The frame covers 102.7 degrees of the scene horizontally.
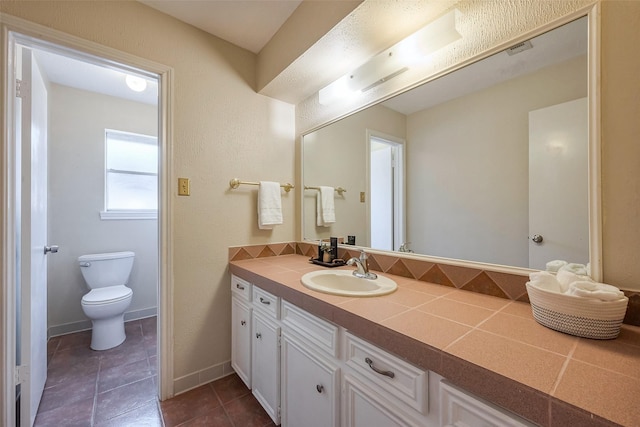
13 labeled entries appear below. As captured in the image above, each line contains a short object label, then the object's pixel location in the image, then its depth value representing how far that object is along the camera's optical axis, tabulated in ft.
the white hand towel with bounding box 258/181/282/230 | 6.03
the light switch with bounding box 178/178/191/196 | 5.12
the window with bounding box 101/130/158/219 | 8.33
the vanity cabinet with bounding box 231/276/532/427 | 2.04
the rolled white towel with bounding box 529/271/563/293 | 2.46
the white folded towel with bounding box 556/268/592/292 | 2.39
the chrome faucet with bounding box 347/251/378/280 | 4.24
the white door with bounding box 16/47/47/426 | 3.96
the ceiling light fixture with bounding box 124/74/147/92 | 6.59
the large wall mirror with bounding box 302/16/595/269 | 2.79
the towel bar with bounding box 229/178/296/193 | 5.74
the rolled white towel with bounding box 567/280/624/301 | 2.11
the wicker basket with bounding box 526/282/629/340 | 2.08
